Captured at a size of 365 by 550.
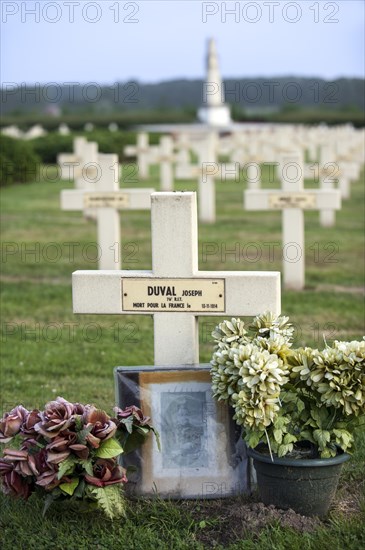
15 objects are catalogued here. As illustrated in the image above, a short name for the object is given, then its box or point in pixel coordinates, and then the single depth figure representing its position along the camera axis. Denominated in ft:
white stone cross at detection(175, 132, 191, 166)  71.51
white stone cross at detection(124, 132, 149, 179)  77.71
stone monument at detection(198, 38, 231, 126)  184.84
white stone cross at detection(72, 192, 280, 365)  14.82
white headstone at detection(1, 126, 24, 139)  110.06
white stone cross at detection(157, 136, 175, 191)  67.15
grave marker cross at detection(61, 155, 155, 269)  32.17
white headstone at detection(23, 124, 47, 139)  124.91
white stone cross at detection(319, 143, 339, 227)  47.21
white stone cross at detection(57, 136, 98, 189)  44.29
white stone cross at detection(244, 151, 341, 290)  32.65
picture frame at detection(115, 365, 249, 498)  14.79
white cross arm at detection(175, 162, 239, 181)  49.98
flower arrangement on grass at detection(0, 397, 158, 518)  13.21
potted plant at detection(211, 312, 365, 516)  13.28
